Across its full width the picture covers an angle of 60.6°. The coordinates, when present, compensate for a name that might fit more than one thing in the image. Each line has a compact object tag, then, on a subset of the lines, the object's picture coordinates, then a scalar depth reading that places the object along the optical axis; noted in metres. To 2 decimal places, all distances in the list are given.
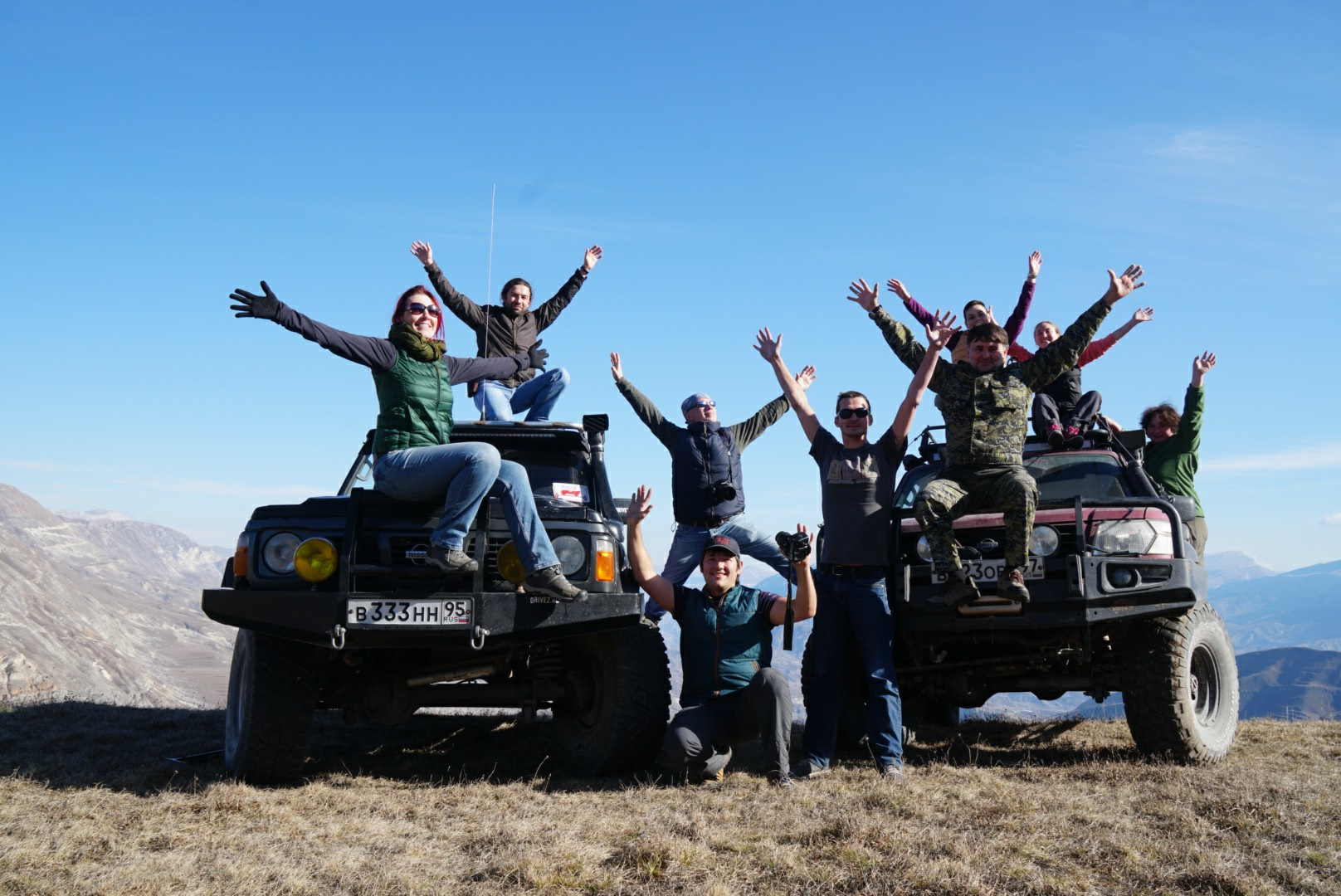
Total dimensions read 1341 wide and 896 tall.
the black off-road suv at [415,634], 5.91
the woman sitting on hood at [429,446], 5.90
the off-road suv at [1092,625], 6.59
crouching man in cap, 6.13
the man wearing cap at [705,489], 7.64
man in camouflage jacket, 6.54
